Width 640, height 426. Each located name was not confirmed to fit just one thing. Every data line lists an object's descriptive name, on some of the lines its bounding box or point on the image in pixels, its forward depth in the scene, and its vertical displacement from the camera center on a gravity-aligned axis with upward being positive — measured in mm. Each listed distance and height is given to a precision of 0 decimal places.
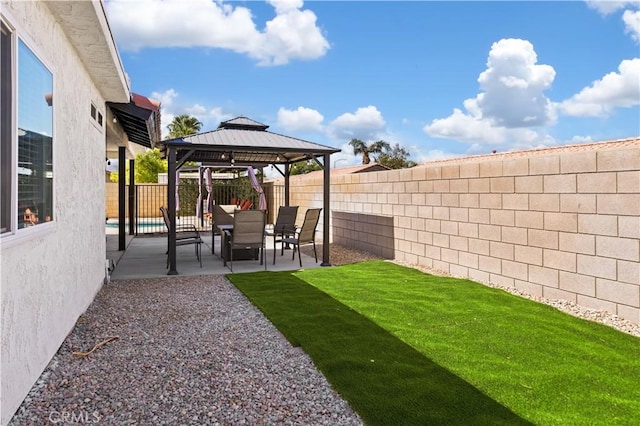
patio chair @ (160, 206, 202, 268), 8858 -718
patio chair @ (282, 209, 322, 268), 9508 -565
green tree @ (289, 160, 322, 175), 39425 +3618
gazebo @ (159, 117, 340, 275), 8234 +1243
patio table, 9625 -1077
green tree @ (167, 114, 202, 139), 44719 +8619
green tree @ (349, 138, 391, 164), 44344 +6016
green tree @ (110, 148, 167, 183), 35228 +3215
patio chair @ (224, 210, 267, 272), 8508 -504
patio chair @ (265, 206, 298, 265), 10727 -397
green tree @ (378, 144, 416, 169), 42938 +4984
